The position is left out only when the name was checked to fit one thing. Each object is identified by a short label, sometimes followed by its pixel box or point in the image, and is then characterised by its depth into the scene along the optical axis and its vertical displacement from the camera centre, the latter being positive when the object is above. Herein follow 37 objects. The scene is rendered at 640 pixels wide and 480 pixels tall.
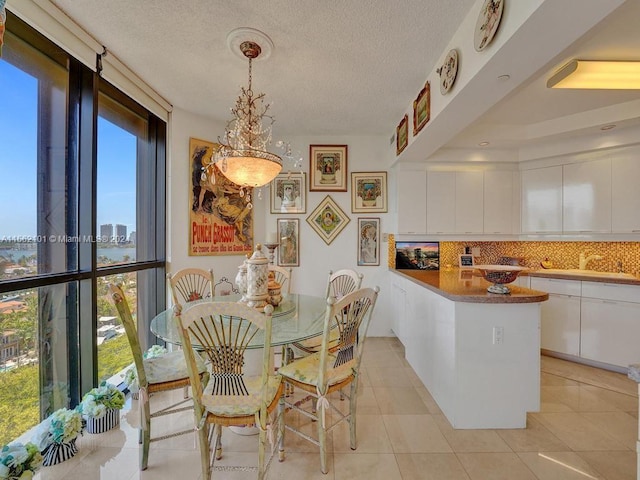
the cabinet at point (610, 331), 2.68 -0.91
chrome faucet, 3.24 -0.22
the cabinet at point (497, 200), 3.48 +0.50
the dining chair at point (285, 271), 2.81 -0.34
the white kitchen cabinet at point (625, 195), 2.83 +0.47
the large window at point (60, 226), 1.62 +0.08
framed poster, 3.18 +0.29
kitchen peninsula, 1.94 -0.84
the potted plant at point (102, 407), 1.86 -1.16
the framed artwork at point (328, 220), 3.81 +0.26
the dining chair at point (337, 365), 1.55 -0.81
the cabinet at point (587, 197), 2.99 +0.49
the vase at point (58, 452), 1.65 -1.31
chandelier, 1.90 +0.55
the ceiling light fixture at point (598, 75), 2.10 +1.30
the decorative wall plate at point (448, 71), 1.82 +1.15
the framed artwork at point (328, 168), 3.79 +0.97
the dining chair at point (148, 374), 1.46 -0.84
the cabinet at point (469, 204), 3.48 +0.45
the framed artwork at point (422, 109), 2.29 +1.15
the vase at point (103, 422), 1.93 -1.30
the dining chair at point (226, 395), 1.34 -0.80
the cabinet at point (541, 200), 3.27 +0.49
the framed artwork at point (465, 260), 3.62 -0.27
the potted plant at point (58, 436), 1.64 -1.19
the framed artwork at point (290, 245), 3.82 -0.09
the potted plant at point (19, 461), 1.31 -1.09
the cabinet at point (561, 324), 2.96 -0.92
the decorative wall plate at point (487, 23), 1.37 +1.13
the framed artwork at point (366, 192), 3.80 +0.65
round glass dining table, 1.56 -0.56
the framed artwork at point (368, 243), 3.80 -0.06
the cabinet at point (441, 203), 3.47 +0.46
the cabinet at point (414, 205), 3.46 +0.43
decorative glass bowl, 1.97 -0.26
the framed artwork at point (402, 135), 2.97 +1.18
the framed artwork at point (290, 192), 3.81 +0.64
